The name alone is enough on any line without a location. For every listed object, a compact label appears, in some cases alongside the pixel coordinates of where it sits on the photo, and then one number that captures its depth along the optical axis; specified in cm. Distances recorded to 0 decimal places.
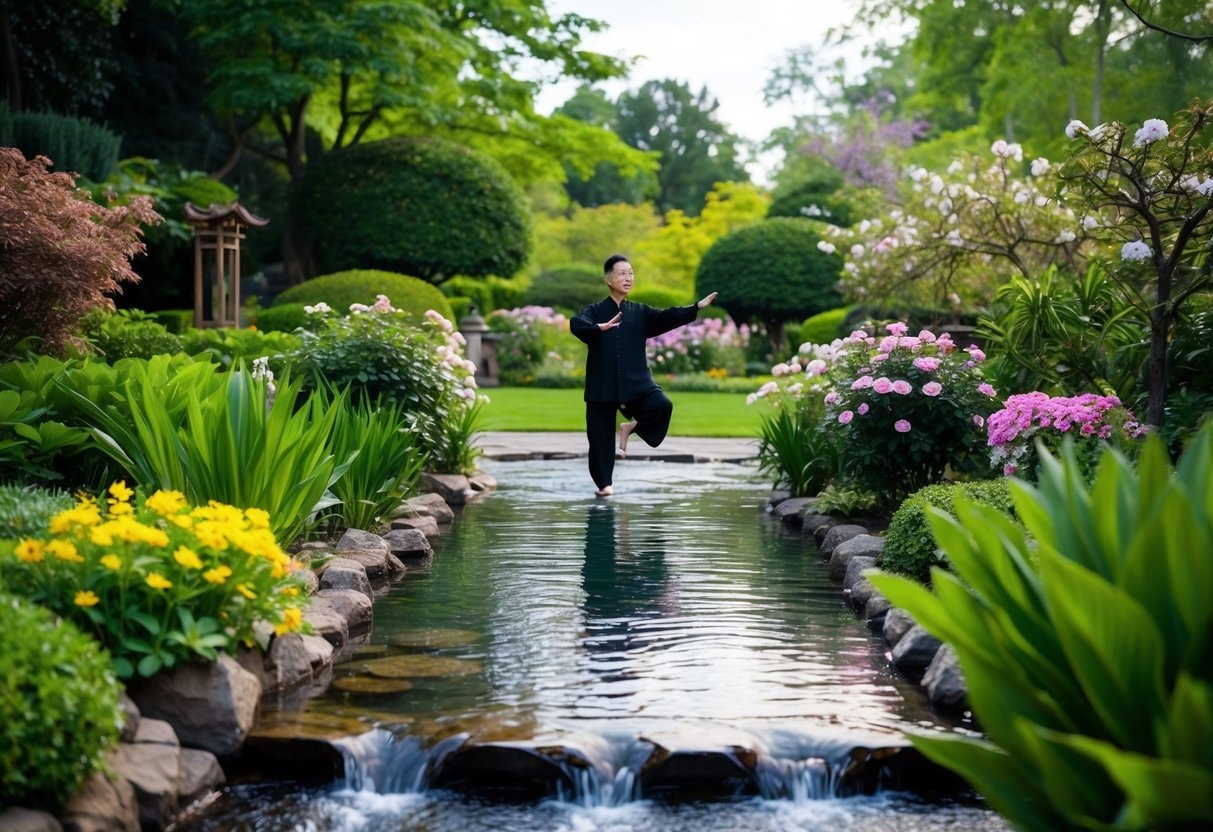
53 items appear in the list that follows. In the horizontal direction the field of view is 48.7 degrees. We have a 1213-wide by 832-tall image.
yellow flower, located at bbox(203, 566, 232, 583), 437
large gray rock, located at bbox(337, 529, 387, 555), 759
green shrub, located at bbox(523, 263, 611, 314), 3541
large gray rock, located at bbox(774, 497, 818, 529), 980
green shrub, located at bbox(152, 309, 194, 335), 1783
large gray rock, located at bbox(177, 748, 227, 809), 412
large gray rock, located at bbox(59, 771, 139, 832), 359
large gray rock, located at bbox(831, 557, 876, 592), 699
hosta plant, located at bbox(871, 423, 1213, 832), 264
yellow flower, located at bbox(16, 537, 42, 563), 420
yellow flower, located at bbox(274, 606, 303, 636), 479
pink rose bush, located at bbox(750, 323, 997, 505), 857
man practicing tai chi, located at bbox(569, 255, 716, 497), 1020
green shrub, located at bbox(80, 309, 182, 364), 1110
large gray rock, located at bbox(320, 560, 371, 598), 659
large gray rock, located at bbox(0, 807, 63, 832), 338
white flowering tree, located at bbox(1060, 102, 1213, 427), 800
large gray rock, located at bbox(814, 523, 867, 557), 831
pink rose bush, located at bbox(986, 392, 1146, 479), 748
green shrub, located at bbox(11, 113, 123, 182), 1591
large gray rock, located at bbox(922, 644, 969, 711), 493
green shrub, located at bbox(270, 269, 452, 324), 2095
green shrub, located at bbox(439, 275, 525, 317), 3152
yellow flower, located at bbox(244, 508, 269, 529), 490
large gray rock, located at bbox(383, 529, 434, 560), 819
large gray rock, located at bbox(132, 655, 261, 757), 442
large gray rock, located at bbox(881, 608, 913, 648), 579
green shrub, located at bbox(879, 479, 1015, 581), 646
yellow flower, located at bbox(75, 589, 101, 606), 411
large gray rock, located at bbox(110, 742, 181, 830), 390
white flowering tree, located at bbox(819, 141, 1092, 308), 1298
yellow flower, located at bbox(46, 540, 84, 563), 427
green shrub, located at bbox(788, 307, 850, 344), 2644
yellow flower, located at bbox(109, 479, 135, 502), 503
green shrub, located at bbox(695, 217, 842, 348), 3073
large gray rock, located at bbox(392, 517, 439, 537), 874
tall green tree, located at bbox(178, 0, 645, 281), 2302
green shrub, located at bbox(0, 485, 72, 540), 490
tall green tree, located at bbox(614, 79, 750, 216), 6000
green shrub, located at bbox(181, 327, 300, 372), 1104
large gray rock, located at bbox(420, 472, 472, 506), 1078
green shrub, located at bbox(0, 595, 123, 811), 349
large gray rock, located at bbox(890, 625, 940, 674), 547
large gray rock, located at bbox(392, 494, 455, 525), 928
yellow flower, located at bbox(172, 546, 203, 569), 430
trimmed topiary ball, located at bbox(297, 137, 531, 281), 2475
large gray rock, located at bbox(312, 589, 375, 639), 609
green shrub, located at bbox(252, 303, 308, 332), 1925
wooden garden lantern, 1633
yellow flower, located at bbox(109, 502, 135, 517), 483
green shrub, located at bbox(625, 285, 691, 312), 3261
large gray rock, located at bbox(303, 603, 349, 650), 570
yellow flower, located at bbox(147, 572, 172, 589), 424
